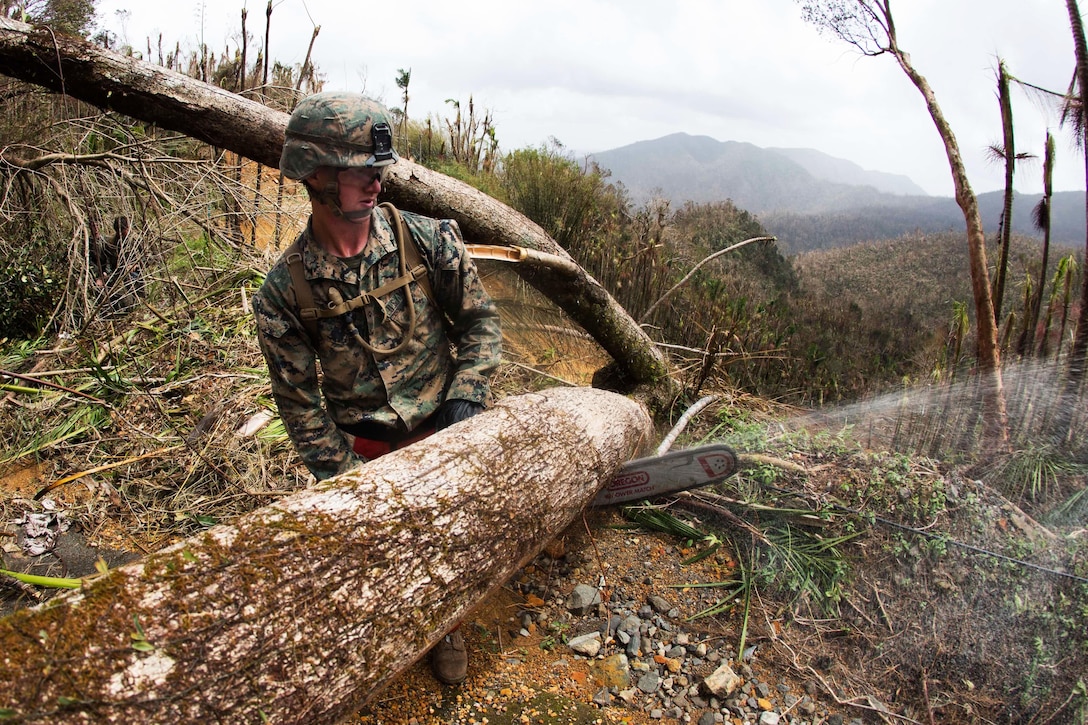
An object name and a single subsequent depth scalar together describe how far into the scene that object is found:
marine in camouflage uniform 2.22
